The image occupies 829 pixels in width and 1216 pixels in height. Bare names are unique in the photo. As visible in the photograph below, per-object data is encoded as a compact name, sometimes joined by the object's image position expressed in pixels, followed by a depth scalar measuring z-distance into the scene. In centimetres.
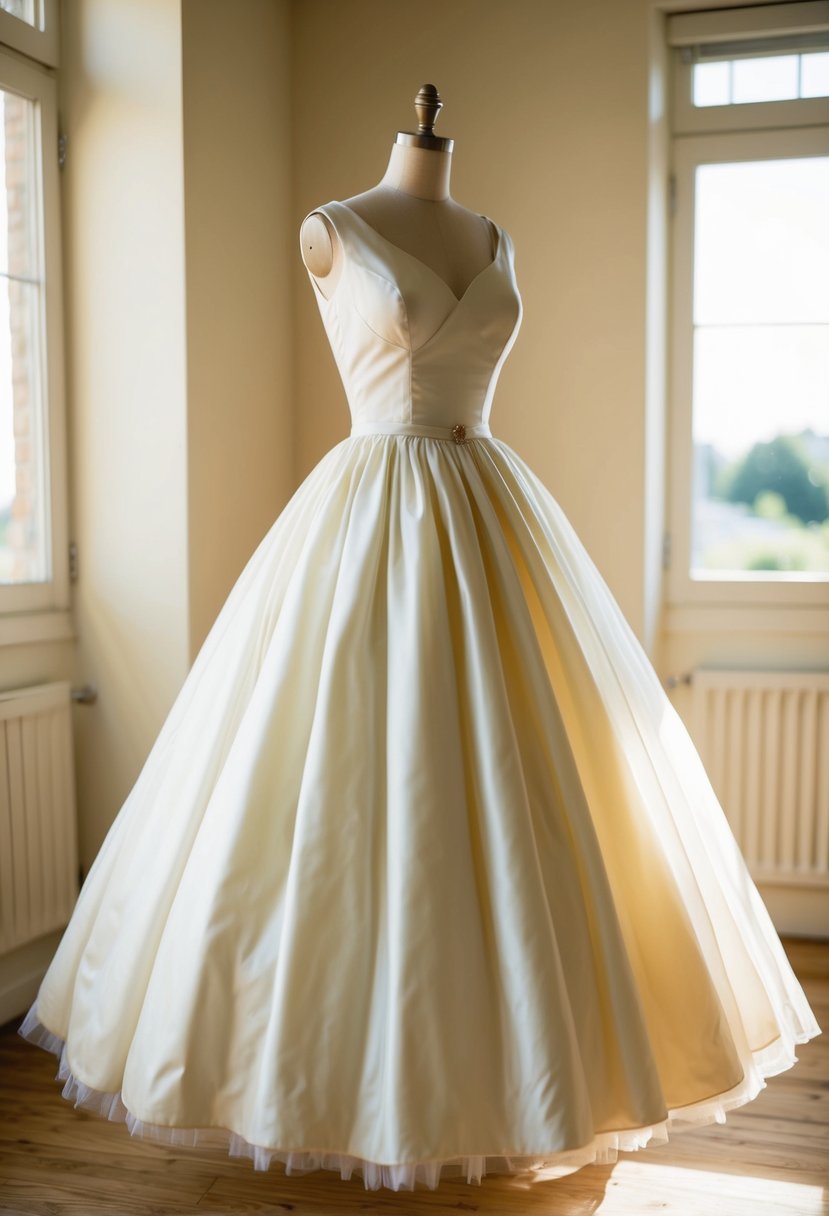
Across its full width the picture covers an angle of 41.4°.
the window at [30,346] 239
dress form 189
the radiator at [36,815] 231
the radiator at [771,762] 293
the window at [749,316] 295
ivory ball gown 148
